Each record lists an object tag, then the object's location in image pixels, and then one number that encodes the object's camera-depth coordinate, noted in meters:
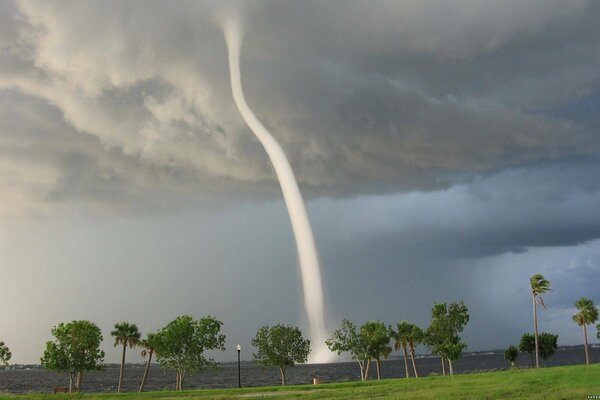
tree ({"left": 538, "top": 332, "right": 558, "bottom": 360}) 96.50
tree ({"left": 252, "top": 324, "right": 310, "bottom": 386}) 81.56
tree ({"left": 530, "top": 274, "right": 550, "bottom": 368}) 84.94
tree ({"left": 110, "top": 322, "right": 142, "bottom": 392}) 82.50
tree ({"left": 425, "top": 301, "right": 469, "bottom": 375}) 82.00
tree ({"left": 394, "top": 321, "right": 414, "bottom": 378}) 91.38
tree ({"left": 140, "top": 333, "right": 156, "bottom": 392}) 80.31
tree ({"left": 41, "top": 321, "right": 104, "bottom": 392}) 73.19
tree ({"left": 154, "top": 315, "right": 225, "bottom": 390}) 74.50
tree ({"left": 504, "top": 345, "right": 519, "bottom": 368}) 91.38
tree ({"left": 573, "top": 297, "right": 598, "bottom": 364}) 94.19
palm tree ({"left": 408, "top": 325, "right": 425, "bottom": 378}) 87.68
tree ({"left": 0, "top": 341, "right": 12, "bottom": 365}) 91.19
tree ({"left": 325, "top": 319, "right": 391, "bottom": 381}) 84.19
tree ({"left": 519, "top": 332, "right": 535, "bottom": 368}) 95.97
